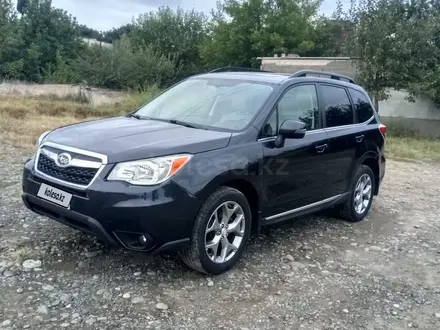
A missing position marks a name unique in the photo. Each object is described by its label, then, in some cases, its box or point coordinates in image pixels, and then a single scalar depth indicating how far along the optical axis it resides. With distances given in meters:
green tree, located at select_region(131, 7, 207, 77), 38.47
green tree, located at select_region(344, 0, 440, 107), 16.41
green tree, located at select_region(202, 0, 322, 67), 32.69
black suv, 3.46
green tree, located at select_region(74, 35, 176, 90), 25.94
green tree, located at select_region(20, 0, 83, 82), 42.95
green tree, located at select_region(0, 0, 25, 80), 36.62
